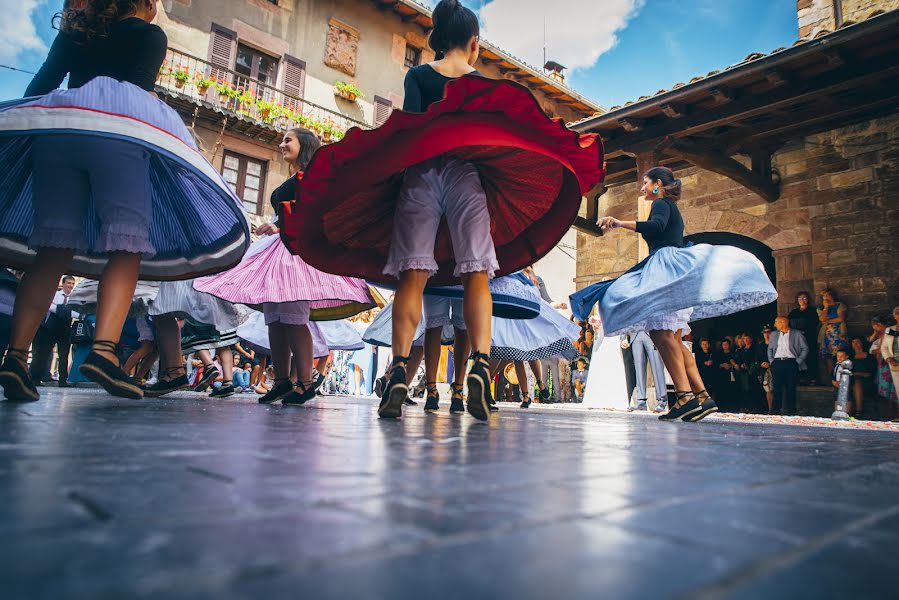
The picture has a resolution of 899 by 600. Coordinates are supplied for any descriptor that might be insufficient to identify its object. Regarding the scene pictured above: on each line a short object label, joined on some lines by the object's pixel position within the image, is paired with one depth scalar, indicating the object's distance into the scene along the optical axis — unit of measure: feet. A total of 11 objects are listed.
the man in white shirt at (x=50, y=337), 19.21
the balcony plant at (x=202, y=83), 48.14
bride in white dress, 27.14
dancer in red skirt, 7.25
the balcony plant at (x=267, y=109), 50.96
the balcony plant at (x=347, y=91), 56.80
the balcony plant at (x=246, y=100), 49.82
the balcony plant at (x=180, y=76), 46.39
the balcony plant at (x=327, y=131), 52.85
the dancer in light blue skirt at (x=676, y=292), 11.60
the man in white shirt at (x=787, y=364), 27.45
